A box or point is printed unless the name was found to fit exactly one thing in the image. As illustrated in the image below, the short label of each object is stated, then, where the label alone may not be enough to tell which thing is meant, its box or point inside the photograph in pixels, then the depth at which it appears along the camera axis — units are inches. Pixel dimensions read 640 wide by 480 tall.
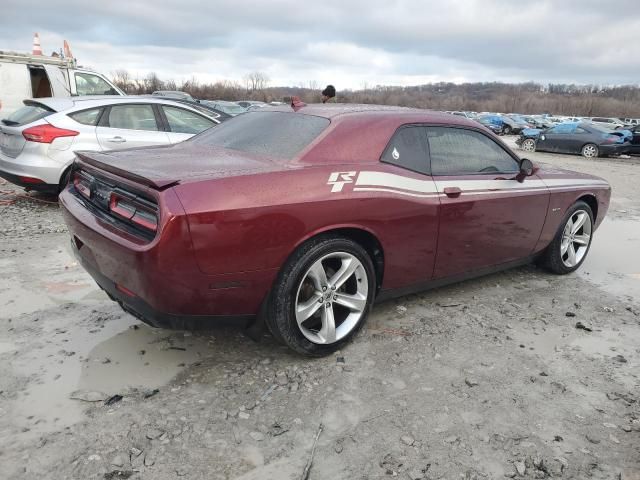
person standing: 177.7
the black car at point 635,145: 739.4
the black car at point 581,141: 725.9
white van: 400.5
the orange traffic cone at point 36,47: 476.1
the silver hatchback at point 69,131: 241.8
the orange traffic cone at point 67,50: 491.2
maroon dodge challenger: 99.0
